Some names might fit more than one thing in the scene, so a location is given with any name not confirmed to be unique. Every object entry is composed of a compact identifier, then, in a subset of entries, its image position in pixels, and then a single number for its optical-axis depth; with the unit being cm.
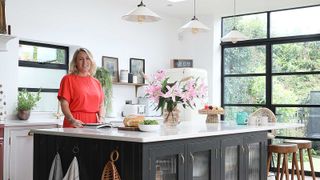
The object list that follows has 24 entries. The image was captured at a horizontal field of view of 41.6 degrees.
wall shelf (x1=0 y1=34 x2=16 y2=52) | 500
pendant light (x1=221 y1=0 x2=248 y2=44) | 527
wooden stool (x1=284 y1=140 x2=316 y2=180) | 511
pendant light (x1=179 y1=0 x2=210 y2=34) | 474
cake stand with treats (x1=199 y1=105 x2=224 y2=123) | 449
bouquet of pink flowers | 350
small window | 589
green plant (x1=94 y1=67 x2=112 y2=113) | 624
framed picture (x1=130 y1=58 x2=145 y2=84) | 709
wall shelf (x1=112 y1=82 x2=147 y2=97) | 668
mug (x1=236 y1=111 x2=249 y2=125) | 459
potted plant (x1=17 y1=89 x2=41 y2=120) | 538
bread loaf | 329
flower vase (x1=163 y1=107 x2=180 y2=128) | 370
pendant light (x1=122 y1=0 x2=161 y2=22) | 400
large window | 677
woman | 368
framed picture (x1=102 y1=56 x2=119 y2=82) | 661
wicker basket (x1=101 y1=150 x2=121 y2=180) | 263
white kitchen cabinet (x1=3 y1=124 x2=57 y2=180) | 490
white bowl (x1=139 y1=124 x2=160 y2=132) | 307
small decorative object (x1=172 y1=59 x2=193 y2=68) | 775
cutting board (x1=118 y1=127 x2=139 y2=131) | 318
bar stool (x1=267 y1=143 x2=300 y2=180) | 458
